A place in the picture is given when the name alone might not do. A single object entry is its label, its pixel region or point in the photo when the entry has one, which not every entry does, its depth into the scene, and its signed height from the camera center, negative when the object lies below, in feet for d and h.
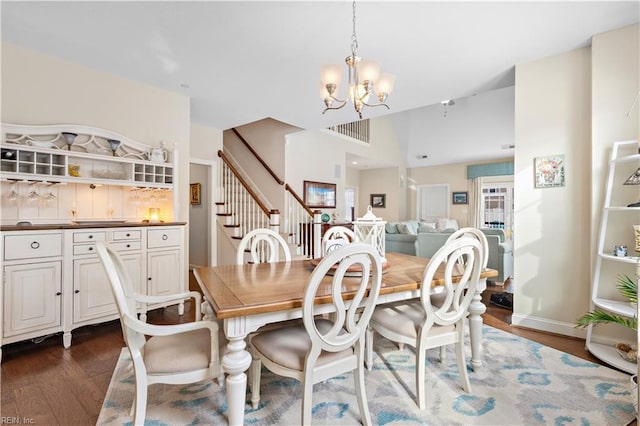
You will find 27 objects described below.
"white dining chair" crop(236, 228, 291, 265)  7.86 -0.95
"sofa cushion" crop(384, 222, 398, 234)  19.47 -1.15
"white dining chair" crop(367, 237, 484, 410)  5.47 -2.15
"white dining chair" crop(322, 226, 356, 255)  6.93 -0.68
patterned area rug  5.30 -3.64
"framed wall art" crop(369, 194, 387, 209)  30.76 +1.14
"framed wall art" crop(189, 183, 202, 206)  19.15 +1.09
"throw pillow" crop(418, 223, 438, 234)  18.04 -1.18
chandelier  6.64 +2.97
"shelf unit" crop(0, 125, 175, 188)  8.25 +1.61
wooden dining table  4.34 -1.36
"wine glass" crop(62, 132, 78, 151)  9.11 +2.22
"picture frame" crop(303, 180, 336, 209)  20.66 +1.19
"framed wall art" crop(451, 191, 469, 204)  30.12 +1.44
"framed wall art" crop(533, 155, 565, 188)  9.07 +1.24
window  28.17 +0.60
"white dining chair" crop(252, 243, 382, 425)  4.38 -2.20
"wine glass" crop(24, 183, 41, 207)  8.74 +0.39
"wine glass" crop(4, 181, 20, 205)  8.42 +0.43
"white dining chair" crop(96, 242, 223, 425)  4.35 -2.25
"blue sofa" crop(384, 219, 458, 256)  18.26 -1.70
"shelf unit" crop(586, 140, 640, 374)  7.69 -0.60
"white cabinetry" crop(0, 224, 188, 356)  7.42 -1.83
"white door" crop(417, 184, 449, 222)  31.30 +1.01
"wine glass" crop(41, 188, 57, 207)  9.06 +0.35
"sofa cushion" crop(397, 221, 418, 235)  19.22 -1.14
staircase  16.33 -0.34
